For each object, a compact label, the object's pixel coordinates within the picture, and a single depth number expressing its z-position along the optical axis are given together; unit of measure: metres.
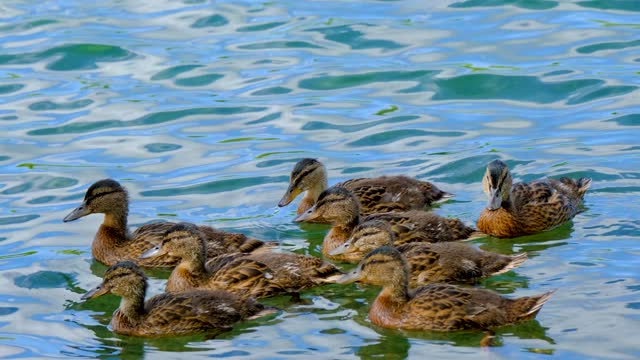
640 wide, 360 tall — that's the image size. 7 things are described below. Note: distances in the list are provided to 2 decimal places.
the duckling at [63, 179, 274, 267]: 14.49
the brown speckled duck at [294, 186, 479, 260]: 14.53
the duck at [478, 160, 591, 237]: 15.08
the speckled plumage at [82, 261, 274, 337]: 12.57
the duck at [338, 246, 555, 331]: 12.30
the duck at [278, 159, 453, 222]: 15.70
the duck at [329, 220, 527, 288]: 13.50
